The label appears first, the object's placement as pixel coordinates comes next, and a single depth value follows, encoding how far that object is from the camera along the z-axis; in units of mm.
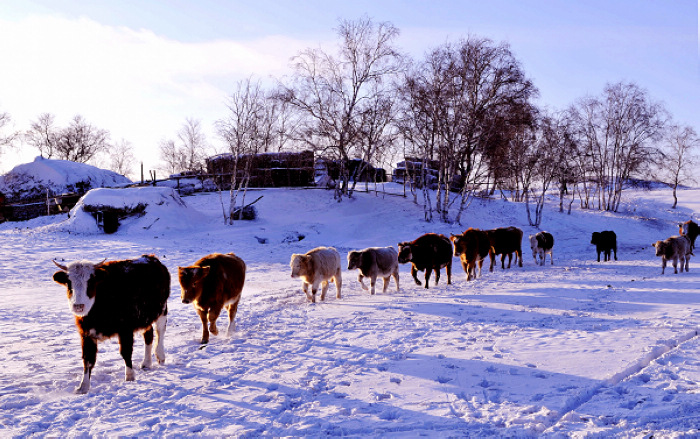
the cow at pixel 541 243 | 19656
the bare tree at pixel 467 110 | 28078
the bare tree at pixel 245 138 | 27828
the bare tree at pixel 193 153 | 40012
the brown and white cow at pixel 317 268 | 10708
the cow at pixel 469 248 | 15102
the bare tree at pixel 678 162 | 48250
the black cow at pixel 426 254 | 13602
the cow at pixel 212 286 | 7527
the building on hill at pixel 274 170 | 36094
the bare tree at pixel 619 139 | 38812
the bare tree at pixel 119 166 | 69875
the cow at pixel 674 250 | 16125
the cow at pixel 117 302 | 5641
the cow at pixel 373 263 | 12422
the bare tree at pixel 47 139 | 54438
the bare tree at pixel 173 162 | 65625
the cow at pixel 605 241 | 20828
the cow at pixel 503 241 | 18438
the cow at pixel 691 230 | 25003
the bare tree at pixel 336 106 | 31797
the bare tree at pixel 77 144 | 54938
